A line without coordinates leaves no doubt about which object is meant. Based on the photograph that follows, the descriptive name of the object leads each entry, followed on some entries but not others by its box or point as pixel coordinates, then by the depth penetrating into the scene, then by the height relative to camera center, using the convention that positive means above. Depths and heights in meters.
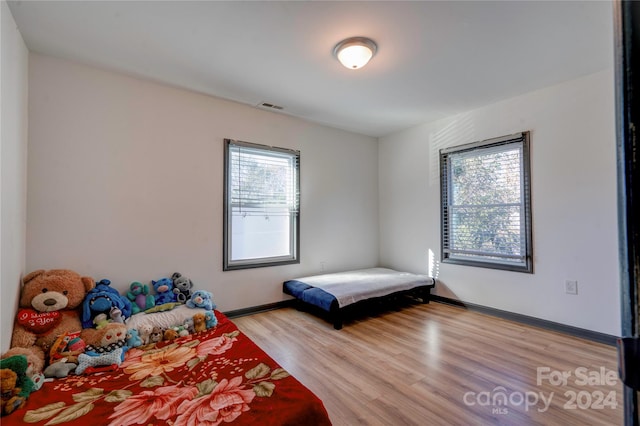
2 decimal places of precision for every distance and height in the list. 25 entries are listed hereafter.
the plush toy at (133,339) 2.21 -0.89
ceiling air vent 3.48 +1.34
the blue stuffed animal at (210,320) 2.59 -0.88
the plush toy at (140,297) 2.69 -0.71
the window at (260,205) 3.42 +0.16
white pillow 2.41 -0.83
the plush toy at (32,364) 1.66 -0.84
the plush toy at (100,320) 2.25 -0.78
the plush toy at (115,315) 2.35 -0.76
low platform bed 3.14 -0.82
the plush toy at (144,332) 2.30 -0.88
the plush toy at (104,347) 1.91 -0.89
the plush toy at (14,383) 1.43 -0.82
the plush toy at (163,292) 2.80 -0.69
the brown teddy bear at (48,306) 2.02 -0.63
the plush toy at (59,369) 1.81 -0.92
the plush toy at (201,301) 2.76 -0.76
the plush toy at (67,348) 1.94 -0.87
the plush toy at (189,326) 2.53 -0.91
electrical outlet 2.88 -0.67
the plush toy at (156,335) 2.34 -0.92
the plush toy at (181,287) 2.89 -0.67
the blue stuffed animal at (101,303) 2.30 -0.67
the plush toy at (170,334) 2.38 -0.93
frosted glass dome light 2.23 +1.29
